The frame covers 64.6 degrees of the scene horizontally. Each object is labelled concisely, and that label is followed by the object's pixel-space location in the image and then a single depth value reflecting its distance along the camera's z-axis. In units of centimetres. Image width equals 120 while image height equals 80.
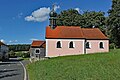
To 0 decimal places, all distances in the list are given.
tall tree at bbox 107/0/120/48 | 2009
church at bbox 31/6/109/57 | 1820
